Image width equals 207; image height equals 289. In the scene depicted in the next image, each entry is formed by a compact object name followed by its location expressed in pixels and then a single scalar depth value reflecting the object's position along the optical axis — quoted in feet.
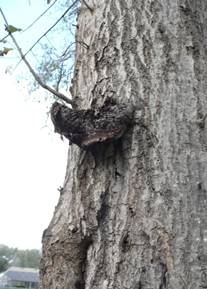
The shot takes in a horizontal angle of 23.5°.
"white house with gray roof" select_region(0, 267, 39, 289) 142.72
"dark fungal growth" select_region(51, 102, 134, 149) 5.08
